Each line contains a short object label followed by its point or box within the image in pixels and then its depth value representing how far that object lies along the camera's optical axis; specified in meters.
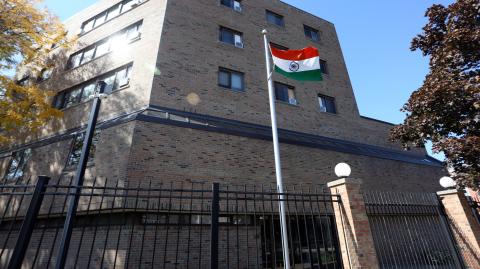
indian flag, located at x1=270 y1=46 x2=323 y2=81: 8.01
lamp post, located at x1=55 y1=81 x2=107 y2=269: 4.30
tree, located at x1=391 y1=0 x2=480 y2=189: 8.55
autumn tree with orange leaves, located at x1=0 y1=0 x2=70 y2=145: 12.56
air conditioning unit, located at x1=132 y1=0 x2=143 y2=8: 16.71
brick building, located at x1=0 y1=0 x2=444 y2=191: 10.73
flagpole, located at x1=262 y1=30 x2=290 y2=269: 5.55
